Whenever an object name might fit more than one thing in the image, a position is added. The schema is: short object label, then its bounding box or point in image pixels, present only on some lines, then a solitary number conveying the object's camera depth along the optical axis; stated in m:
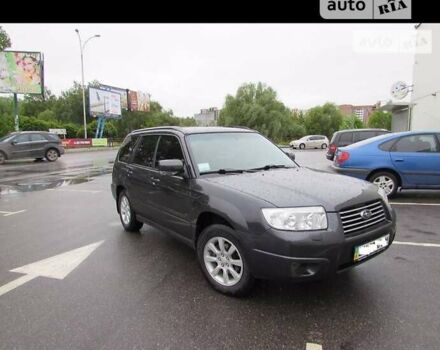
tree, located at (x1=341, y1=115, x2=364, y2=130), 76.38
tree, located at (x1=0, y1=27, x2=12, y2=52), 38.00
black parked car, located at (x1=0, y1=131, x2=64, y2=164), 18.80
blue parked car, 7.39
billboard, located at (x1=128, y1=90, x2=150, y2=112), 57.10
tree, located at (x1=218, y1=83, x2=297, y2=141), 53.47
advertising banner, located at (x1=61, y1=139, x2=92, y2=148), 37.86
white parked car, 37.59
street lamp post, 35.45
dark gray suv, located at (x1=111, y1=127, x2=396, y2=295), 2.90
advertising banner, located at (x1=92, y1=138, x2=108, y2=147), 40.95
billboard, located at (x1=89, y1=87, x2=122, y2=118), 44.16
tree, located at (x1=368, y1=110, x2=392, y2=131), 82.94
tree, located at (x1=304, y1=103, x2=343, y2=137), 72.75
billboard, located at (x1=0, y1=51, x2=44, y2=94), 29.66
